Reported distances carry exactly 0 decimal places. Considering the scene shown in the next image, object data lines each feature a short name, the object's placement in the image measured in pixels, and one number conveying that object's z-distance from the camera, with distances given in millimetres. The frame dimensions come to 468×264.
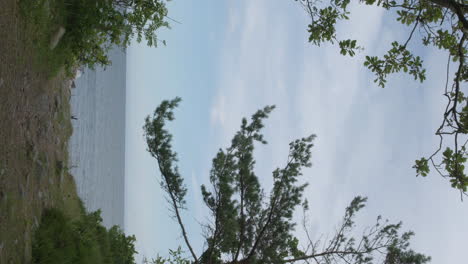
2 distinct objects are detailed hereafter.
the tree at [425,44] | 5301
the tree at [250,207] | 7125
